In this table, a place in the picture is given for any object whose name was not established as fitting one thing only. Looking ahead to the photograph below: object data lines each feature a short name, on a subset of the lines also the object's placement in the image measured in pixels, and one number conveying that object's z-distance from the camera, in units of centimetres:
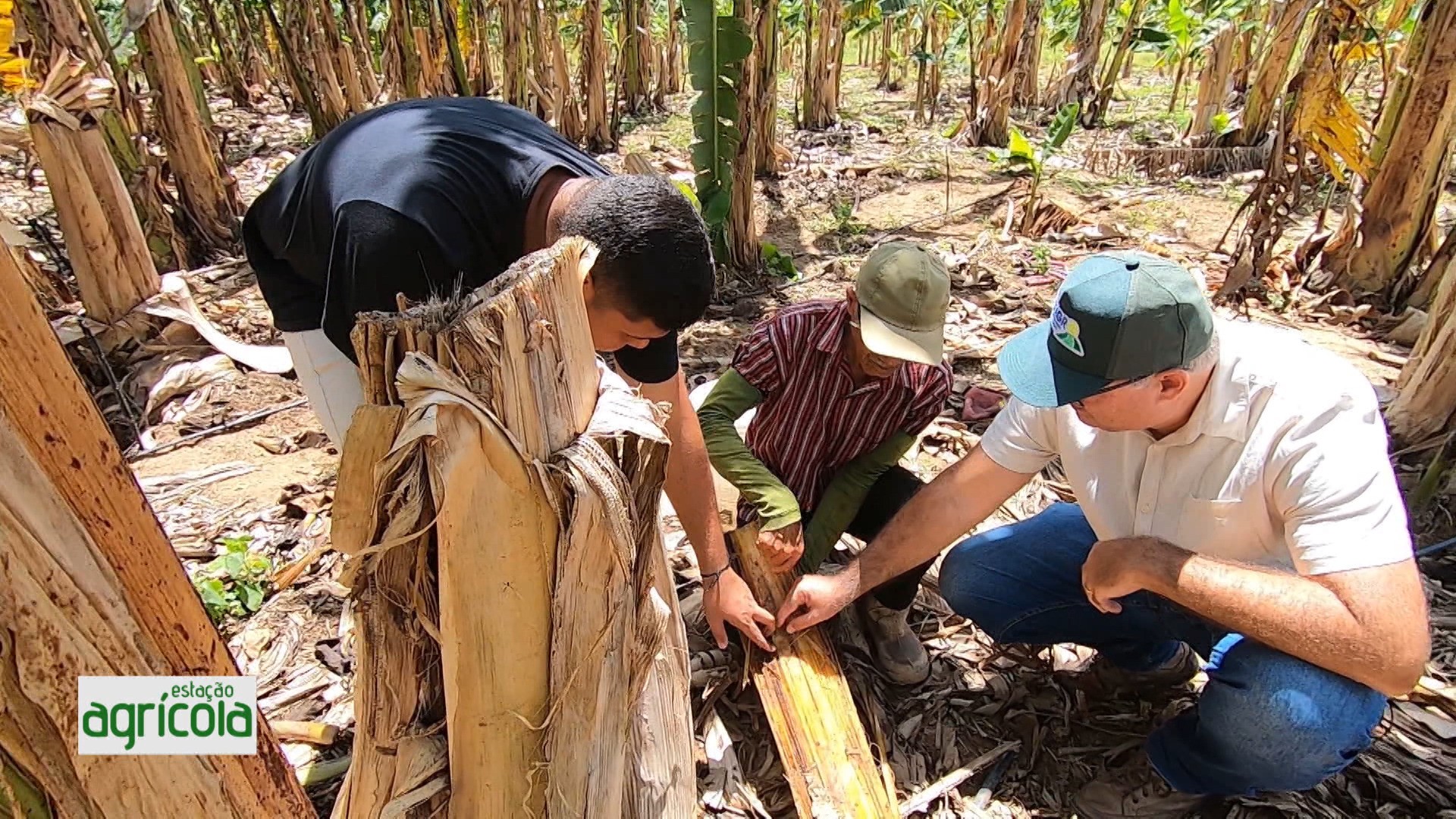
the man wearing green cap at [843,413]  220
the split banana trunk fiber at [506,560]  105
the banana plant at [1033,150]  577
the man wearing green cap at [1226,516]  155
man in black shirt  153
